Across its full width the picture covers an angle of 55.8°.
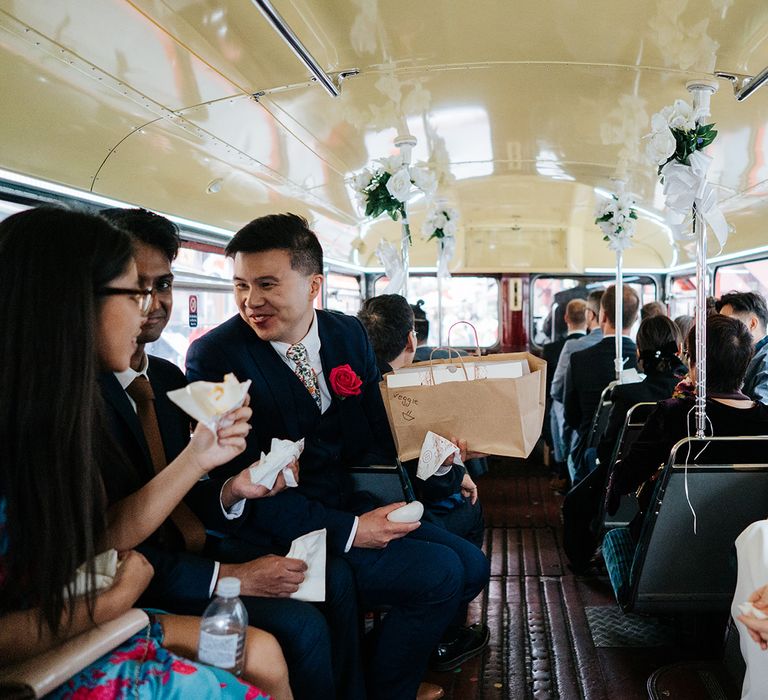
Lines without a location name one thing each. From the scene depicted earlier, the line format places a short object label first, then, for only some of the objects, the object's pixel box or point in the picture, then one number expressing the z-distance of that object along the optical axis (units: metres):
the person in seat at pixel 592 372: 5.31
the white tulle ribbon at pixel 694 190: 2.99
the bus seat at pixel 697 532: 2.52
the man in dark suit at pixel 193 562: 1.98
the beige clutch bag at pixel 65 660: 1.33
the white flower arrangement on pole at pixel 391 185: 4.99
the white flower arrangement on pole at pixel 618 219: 6.02
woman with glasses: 1.46
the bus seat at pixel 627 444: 3.42
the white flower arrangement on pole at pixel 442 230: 6.71
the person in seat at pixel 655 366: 4.10
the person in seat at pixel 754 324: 3.98
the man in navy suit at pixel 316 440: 2.34
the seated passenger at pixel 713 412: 2.79
